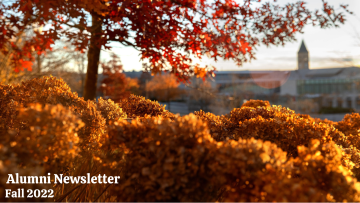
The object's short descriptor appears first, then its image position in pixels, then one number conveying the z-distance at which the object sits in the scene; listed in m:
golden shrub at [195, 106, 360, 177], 3.06
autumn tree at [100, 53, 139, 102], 18.42
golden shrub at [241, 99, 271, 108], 5.79
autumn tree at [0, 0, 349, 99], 4.34
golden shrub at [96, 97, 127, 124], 3.70
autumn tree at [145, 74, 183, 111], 33.61
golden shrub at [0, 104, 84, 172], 1.75
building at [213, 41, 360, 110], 51.56
